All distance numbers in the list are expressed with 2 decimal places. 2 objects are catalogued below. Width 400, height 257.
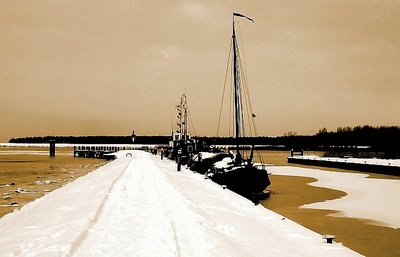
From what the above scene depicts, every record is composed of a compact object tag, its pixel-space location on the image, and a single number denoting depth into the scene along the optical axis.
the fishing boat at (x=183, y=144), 52.47
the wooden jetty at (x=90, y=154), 103.85
